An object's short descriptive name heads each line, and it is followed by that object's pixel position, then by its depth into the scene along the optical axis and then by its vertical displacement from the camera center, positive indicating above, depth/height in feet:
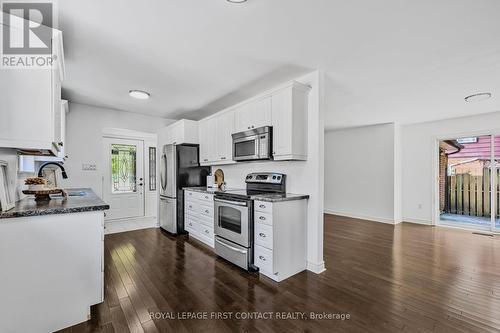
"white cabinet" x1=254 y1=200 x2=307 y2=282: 8.54 -2.78
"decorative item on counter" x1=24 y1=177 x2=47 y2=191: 7.21 -0.51
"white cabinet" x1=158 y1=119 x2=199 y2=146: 15.26 +2.37
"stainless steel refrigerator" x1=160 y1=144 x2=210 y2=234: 14.96 -0.75
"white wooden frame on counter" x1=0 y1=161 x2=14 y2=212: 5.56 -0.61
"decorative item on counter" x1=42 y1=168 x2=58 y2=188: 10.29 -0.31
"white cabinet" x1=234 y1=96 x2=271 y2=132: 10.39 +2.51
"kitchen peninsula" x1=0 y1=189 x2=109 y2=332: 5.31 -2.43
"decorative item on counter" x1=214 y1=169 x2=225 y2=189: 14.68 -0.68
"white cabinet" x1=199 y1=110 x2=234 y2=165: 12.89 +1.69
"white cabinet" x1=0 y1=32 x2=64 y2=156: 5.37 +1.44
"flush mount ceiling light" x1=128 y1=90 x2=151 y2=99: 12.12 +3.92
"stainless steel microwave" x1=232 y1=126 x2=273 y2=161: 10.18 +1.05
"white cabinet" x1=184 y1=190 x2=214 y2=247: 12.26 -2.82
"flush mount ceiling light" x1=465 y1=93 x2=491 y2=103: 11.96 +3.65
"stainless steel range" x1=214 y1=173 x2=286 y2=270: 9.36 -2.30
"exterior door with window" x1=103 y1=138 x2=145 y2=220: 17.99 -0.89
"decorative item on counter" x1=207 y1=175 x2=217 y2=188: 14.88 -1.01
